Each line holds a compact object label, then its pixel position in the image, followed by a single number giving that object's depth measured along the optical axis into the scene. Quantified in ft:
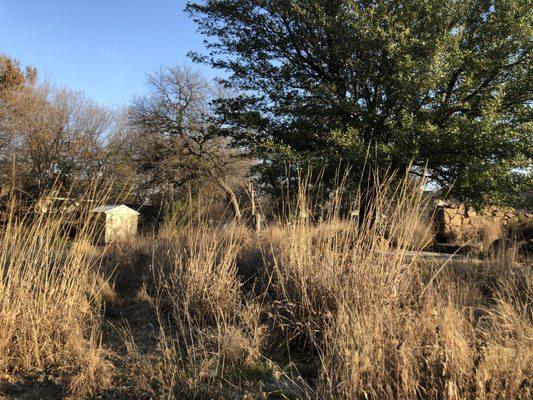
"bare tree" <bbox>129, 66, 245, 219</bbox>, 74.08
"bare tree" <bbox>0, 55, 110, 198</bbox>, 62.44
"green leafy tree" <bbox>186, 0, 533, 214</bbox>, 26.35
